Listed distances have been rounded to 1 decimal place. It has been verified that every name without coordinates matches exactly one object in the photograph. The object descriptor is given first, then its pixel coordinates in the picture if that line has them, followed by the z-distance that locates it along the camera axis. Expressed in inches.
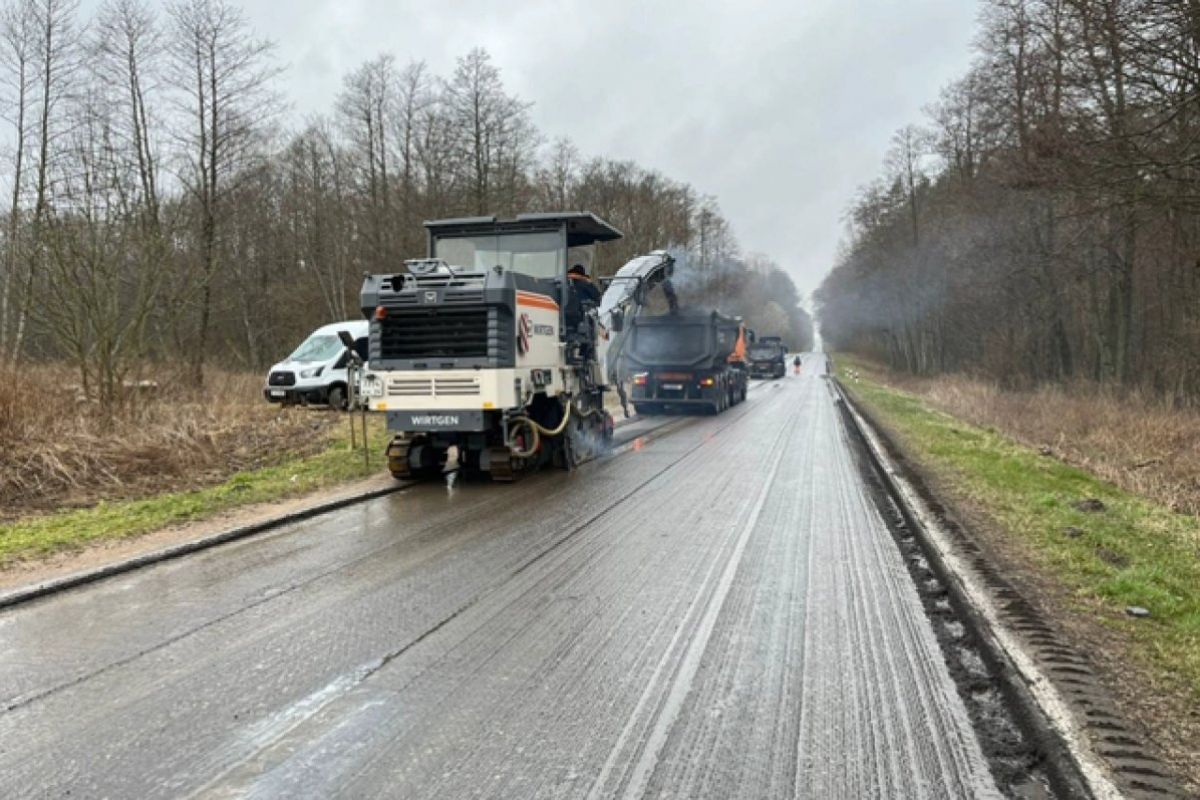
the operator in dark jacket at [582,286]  489.4
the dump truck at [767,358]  1899.6
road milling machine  398.0
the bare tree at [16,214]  560.4
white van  749.9
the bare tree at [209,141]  871.7
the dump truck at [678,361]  871.1
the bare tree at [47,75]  941.8
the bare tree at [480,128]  1232.2
